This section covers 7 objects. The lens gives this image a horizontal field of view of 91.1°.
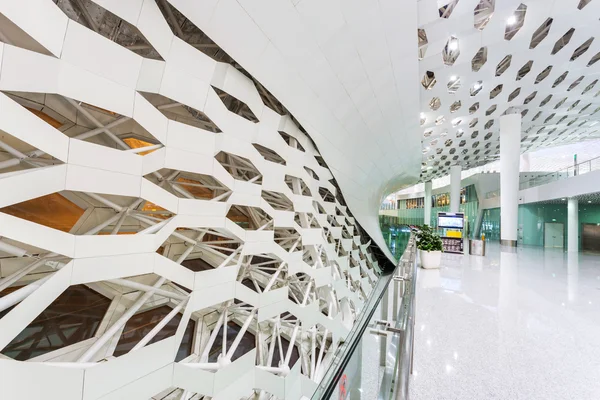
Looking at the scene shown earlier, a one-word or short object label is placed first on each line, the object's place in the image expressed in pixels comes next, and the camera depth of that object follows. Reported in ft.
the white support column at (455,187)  97.66
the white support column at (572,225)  58.18
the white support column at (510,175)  57.36
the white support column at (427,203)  144.66
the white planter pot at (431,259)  31.86
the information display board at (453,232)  48.91
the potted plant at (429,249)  31.89
